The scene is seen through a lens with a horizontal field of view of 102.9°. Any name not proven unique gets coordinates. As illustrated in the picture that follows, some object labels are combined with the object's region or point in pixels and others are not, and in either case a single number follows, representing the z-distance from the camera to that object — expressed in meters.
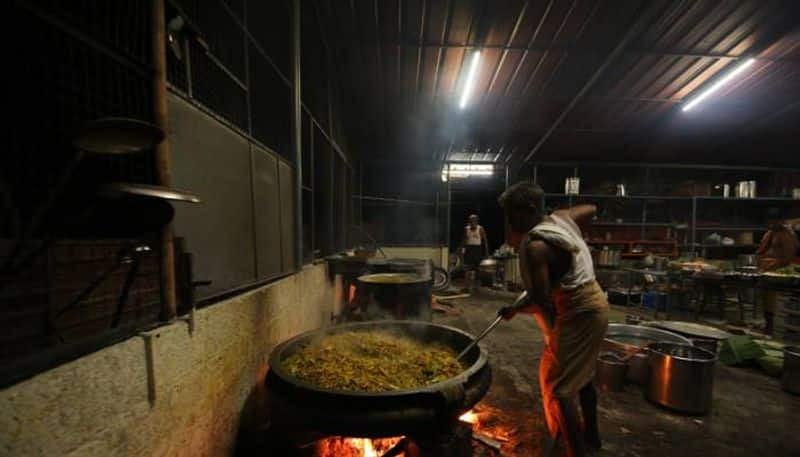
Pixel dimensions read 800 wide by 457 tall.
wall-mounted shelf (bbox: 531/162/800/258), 9.91
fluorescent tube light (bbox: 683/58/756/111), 5.83
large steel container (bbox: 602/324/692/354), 3.78
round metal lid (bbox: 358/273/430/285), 3.68
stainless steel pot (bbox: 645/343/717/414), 3.07
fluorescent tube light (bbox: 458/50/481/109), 5.63
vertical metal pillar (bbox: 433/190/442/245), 10.59
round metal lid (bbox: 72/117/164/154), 0.85
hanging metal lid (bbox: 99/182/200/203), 0.90
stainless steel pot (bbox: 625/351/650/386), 3.57
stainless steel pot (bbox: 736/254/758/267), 7.39
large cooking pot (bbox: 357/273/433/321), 3.52
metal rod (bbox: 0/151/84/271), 0.81
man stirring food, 2.25
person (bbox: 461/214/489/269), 9.84
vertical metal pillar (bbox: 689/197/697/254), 9.66
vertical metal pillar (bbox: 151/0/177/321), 1.38
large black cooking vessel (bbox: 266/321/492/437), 1.48
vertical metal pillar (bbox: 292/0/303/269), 3.38
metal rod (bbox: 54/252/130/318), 1.04
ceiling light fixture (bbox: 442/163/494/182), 11.01
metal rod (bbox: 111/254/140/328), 1.19
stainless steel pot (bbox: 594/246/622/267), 9.03
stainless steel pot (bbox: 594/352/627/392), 3.52
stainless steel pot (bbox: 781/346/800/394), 3.48
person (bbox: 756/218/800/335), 6.01
